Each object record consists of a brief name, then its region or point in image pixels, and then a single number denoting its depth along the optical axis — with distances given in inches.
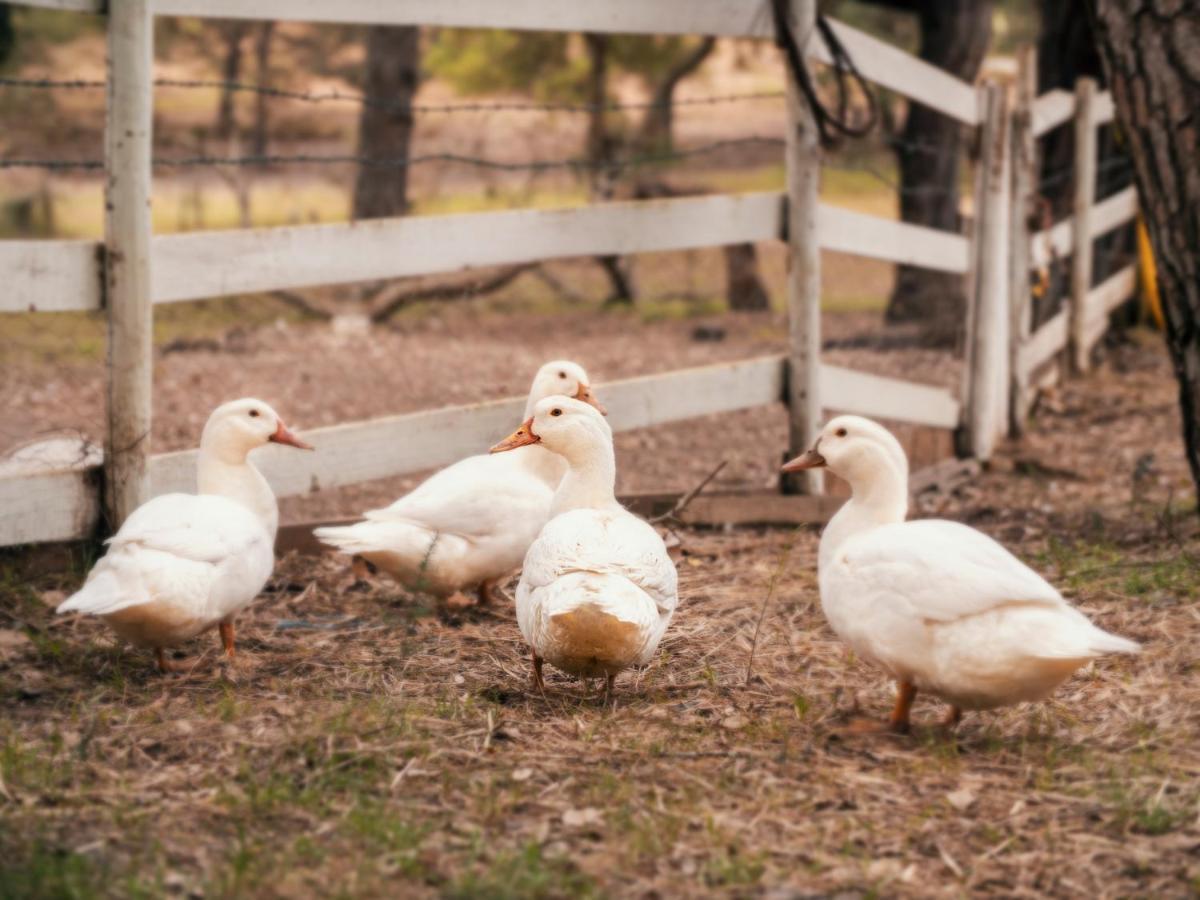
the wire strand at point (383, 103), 183.6
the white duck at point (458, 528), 192.1
